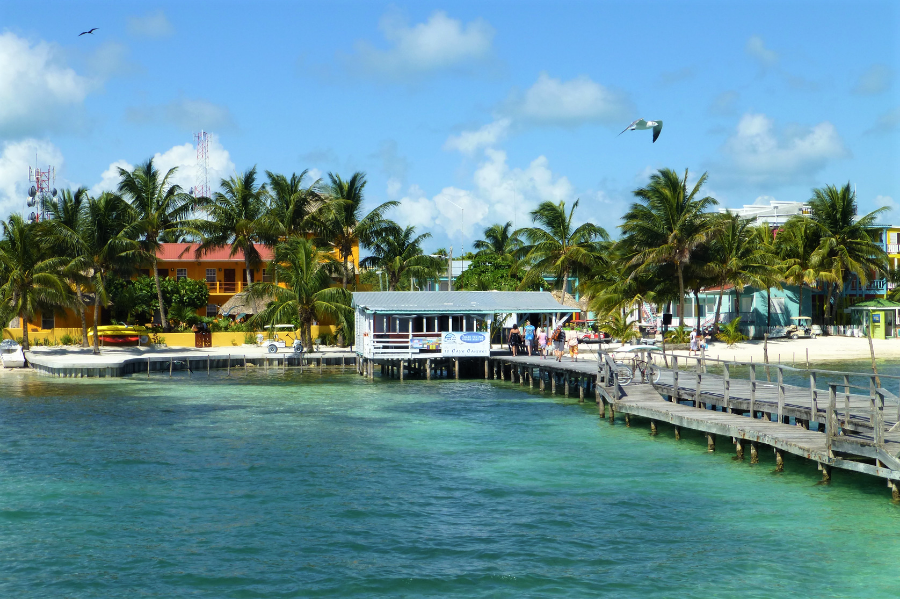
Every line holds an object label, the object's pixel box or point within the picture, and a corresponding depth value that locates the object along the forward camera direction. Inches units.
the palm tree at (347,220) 2198.6
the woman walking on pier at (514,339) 1612.9
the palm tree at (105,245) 1877.5
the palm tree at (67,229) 1840.6
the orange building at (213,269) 2454.5
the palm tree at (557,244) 2277.3
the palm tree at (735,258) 2057.1
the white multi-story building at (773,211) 3067.7
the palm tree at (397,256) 2258.9
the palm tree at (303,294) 1865.2
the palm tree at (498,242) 3211.1
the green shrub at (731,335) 2070.6
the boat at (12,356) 1734.7
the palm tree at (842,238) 2208.4
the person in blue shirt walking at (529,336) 1590.8
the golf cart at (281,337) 1947.2
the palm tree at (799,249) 2225.6
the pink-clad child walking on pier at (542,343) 1559.9
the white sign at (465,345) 1565.0
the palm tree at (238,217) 2210.9
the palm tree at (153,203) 2117.4
